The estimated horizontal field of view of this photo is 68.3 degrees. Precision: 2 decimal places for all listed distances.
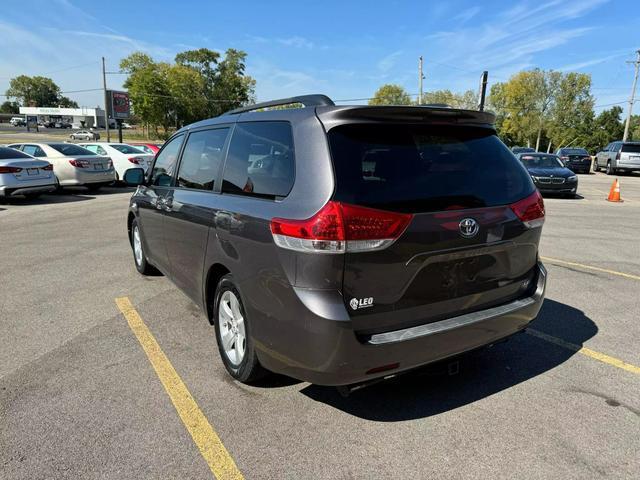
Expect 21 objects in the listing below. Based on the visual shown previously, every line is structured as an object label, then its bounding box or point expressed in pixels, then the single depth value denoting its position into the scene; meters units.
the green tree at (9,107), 151.12
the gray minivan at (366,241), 2.44
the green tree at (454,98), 82.97
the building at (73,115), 113.00
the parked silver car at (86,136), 64.81
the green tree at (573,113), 72.69
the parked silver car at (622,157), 26.59
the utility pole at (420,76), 51.97
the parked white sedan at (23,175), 12.31
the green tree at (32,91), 144.50
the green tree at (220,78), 82.19
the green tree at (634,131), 83.07
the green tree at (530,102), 75.75
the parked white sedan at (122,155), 17.08
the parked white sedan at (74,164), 14.65
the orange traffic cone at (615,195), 15.37
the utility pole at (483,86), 23.83
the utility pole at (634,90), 46.53
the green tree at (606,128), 72.98
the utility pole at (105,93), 51.06
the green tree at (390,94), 88.20
